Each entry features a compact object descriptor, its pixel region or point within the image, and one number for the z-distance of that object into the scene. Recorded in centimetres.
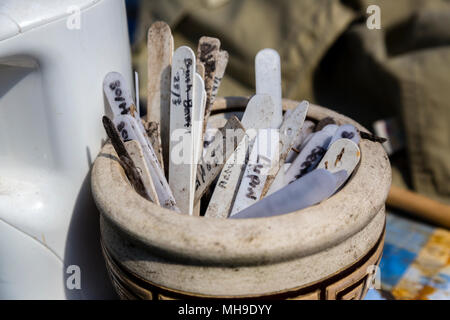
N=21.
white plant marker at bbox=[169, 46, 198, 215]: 67
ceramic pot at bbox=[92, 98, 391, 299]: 52
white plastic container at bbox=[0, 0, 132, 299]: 66
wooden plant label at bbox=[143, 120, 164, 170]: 74
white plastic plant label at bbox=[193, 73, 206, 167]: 66
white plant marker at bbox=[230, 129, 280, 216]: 67
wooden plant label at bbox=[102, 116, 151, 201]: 62
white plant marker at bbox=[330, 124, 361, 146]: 69
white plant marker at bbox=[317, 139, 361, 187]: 63
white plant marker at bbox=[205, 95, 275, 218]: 69
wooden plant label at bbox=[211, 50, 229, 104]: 79
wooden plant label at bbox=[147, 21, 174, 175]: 74
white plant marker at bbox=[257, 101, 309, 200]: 69
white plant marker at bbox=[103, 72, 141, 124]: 71
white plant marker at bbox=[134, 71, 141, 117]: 74
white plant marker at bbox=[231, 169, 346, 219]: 59
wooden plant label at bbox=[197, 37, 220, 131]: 75
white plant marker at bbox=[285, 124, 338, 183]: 71
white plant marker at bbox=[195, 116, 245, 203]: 66
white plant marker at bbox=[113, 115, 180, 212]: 66
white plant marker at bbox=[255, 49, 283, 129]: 77
